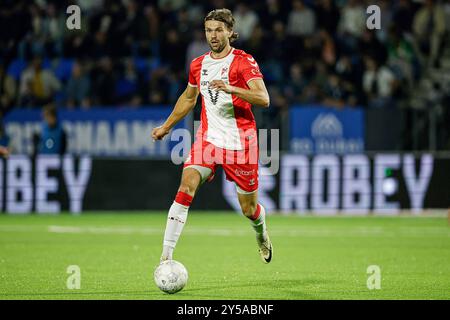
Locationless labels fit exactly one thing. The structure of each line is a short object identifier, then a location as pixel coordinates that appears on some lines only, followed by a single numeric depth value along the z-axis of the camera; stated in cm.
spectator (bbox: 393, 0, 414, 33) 2117
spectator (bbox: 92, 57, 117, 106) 2139
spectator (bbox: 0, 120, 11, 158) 2014
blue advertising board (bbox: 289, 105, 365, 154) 1947
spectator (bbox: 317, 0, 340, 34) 2170
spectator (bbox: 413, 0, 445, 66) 2061
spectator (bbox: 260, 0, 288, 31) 2225
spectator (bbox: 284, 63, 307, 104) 2064
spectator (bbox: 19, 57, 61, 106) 2122
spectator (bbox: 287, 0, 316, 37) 2181
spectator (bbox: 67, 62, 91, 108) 2116
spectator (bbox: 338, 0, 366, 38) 2130
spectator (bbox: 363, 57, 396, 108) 1997
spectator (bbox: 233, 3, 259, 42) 2200
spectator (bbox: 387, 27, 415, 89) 2034
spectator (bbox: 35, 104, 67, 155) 1894
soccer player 929
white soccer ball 855
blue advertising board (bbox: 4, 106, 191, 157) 2028
